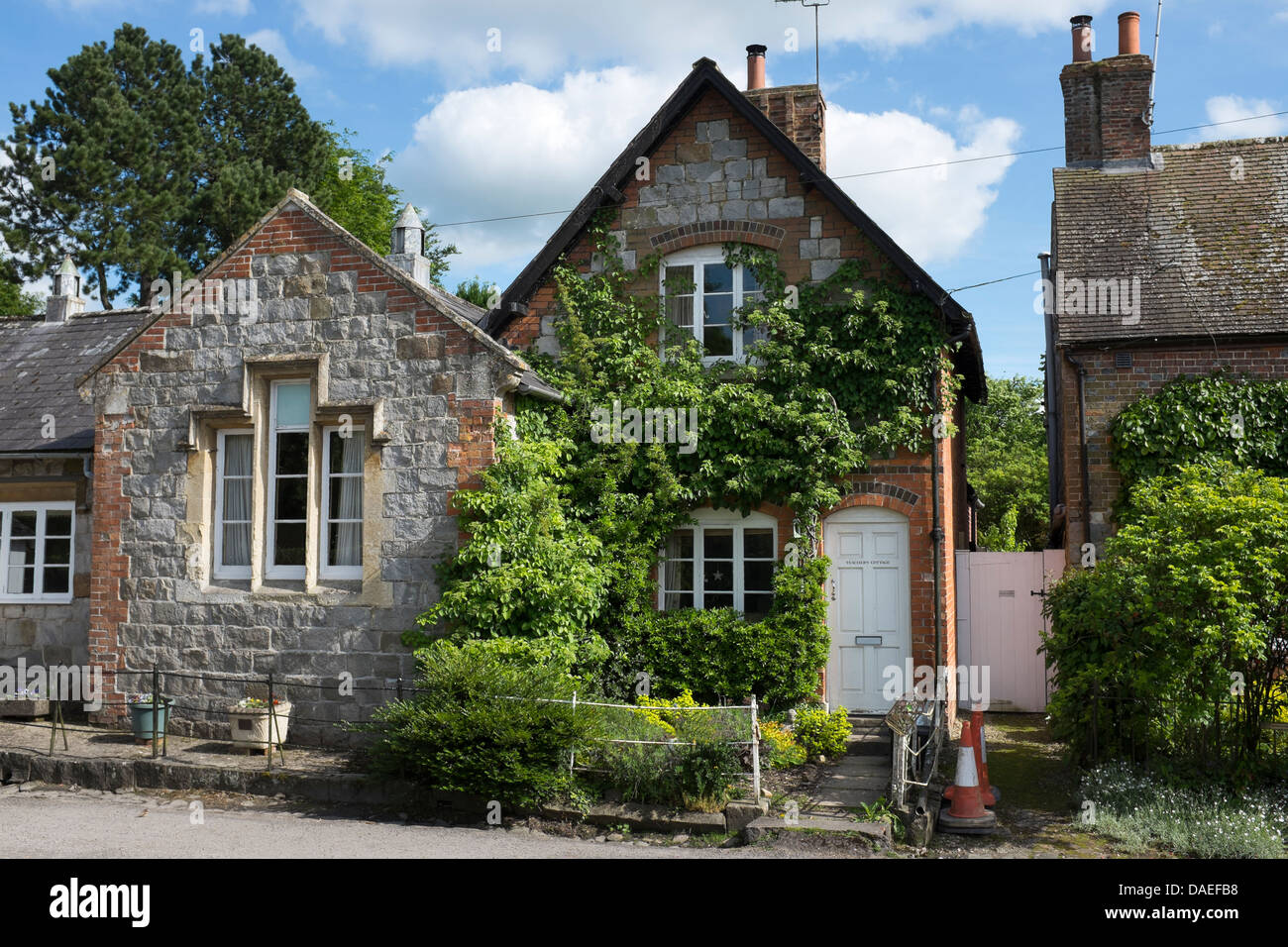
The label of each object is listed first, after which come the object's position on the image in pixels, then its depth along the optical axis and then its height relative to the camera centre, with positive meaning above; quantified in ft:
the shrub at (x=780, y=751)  34.42 -5.86
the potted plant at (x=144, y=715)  38.27 -5.12
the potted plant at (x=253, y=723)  36.94 -5.24
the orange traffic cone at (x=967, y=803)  29.63 -6.59
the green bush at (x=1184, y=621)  28.89 -1.43
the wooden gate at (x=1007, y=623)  49.55 -2.41
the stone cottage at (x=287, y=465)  38.22 +4.15
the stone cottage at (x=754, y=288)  39.96 +11.61
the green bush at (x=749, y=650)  38.42 -2.83
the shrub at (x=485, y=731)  30.66 -4.65
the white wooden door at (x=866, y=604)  39.99 -1.23
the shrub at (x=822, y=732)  36.29 -5.51
